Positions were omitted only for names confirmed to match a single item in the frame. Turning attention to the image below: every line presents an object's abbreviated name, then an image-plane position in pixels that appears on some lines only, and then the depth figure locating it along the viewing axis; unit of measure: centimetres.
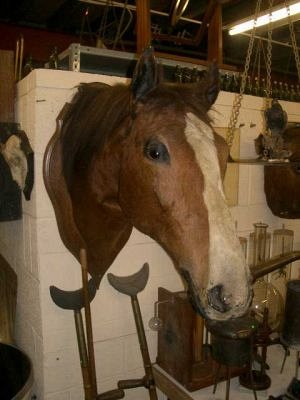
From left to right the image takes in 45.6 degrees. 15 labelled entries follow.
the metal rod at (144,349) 119
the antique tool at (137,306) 118
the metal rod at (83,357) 110
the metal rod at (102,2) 267
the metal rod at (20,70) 136
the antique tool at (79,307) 110
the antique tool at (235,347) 83
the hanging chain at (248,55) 111
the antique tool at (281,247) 169
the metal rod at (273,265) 105
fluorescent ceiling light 198
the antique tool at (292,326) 114
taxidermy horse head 71
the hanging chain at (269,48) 112
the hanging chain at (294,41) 115
